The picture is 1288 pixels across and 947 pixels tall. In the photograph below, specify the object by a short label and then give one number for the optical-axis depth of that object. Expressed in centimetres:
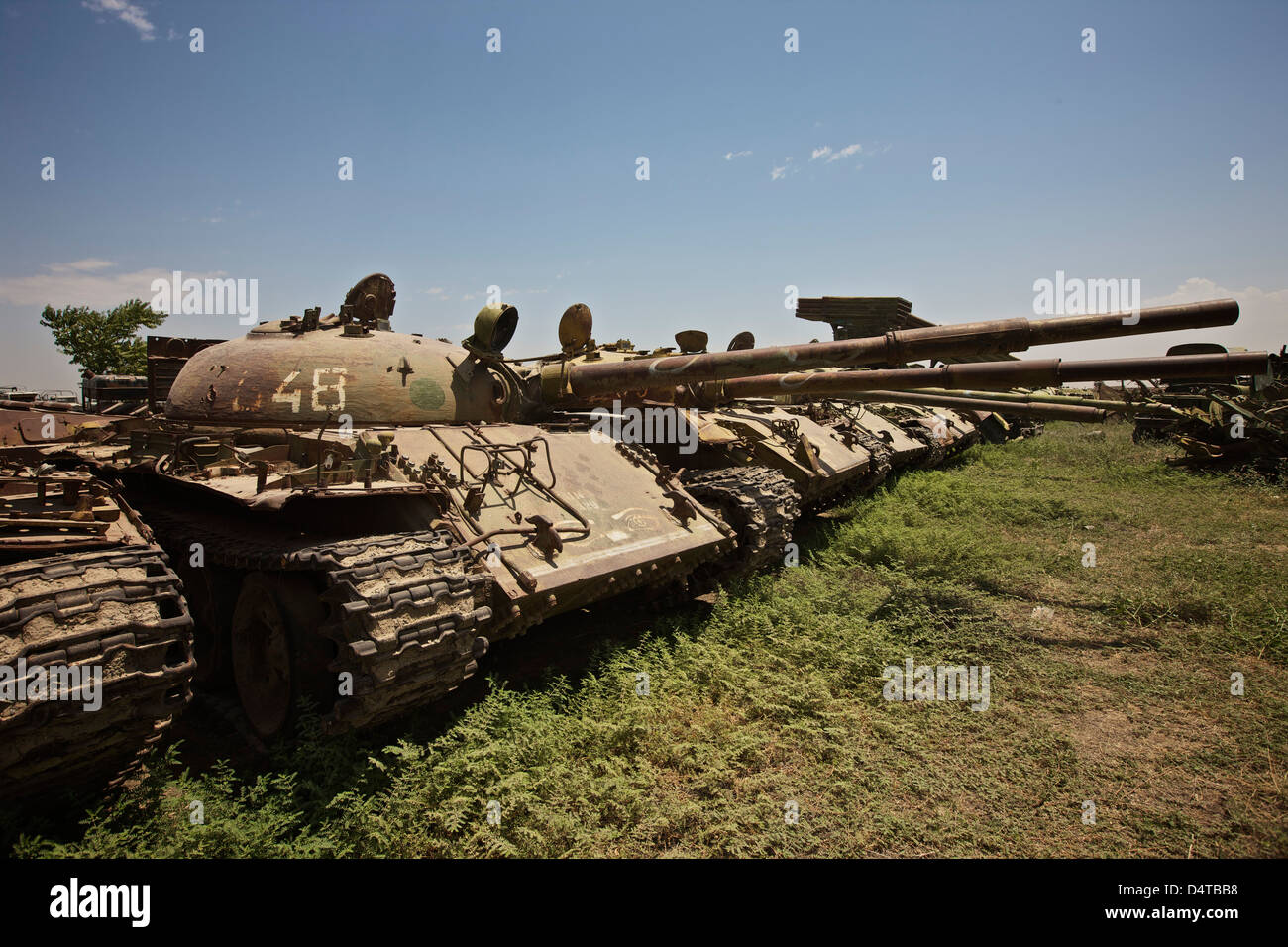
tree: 2467
